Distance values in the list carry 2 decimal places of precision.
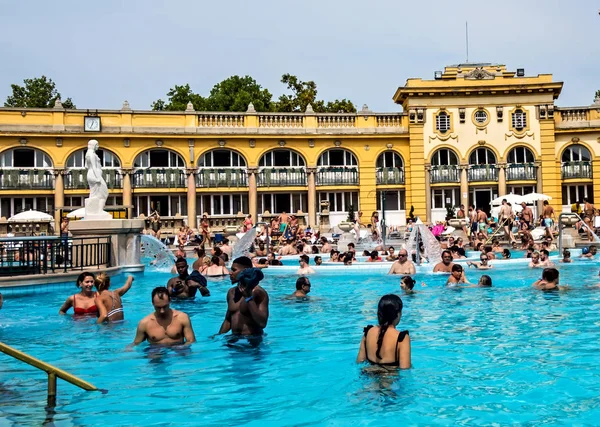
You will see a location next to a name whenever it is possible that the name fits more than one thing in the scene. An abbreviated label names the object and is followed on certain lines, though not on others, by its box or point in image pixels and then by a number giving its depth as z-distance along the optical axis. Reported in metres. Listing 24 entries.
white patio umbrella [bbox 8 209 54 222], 32.97
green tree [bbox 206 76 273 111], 51.03
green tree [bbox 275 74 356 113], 50.47
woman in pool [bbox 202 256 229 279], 17.66
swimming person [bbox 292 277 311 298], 13.31
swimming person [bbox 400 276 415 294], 14.17
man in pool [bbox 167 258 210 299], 12.98
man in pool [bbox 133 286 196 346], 8.53
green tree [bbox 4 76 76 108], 52.12
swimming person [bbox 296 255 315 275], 18.42
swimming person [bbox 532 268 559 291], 13.87
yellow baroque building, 38.28
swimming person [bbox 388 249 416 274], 17.76
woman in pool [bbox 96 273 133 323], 10.72
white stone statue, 17.41
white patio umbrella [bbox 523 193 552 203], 33.88
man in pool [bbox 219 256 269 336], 8.66
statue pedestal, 17.22
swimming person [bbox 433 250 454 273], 16.84
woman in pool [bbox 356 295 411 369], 7.02
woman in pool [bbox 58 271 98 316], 11.21
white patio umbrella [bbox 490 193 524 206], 33.88
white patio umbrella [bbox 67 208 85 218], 29.12
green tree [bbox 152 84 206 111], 52.22
